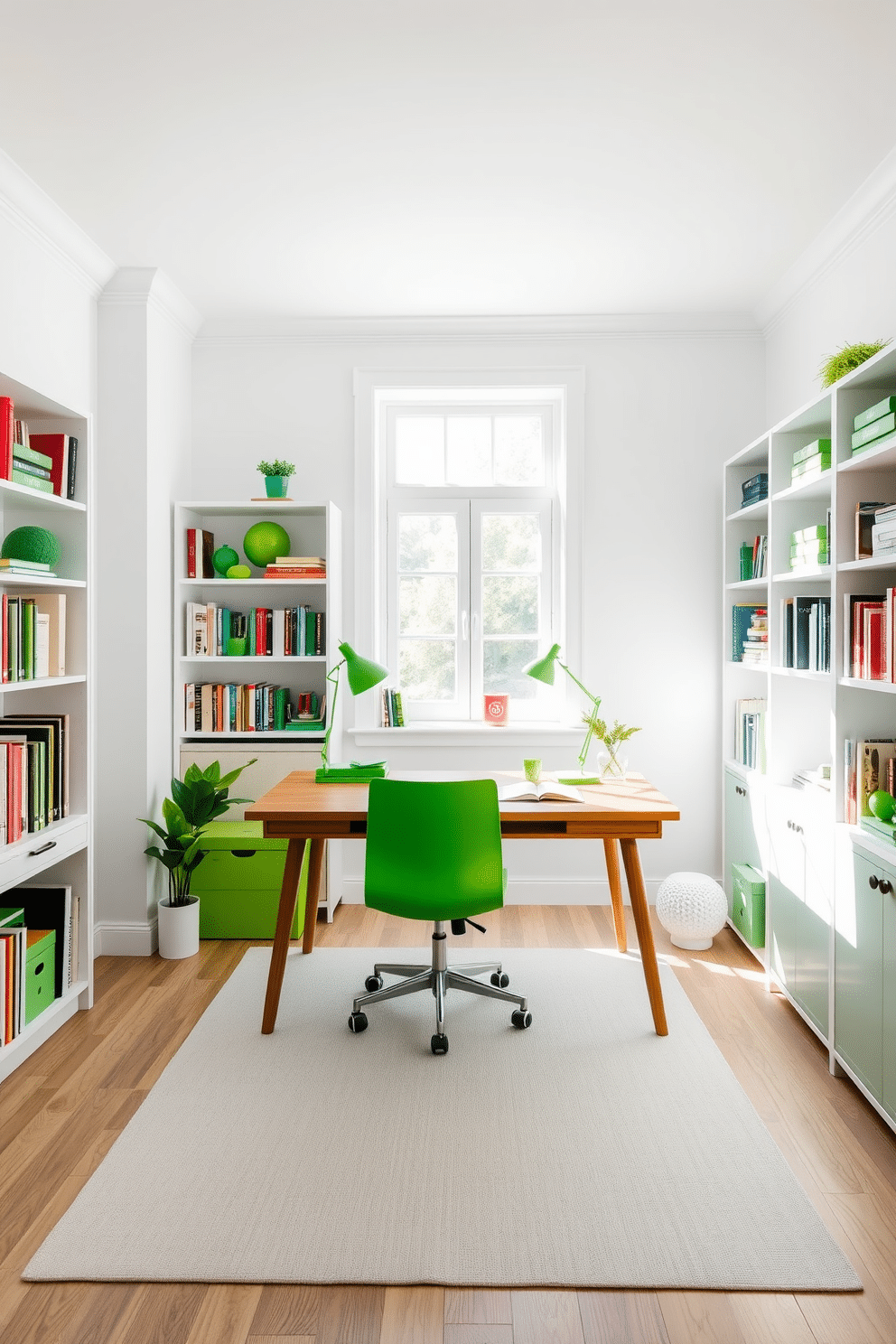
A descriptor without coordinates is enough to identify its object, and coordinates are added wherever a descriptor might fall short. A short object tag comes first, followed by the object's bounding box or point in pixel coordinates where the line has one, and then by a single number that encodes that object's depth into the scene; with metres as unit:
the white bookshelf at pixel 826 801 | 2.36
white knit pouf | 3.58
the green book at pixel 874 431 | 2.29
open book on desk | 2.90
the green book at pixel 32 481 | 2.63
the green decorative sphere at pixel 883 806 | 2.43
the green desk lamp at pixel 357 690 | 3.21
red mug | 4.29
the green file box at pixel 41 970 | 2.76
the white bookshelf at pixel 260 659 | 4.00
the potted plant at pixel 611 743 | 3.36
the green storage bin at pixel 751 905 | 3.42
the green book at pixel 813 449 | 2.83
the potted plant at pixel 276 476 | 3.99
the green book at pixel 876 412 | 2.31
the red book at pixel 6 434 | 2.51
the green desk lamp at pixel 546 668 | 3.33
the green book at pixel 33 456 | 2.65
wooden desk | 2.79
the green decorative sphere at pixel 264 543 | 4.08
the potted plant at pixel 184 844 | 3.59
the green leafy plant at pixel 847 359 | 2.71
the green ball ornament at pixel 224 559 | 4.04
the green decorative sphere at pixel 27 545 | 2.80
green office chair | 2.63
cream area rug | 1.79
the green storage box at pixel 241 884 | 3.76
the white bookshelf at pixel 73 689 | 2.93
